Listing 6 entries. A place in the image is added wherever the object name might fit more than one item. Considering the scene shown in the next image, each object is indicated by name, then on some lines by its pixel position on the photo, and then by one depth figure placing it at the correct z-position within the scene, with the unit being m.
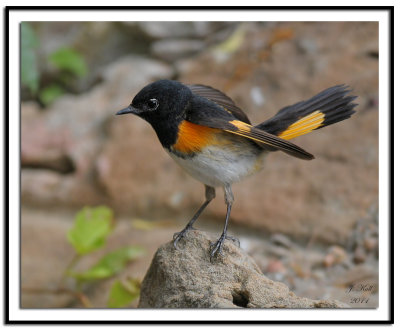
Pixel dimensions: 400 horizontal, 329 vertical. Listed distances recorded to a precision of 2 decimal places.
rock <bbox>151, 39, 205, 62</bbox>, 12.05
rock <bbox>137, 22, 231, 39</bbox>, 11.85
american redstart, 5.67
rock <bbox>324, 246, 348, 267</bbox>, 7.96
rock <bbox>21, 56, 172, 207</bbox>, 10.67
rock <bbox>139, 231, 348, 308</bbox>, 5.39
